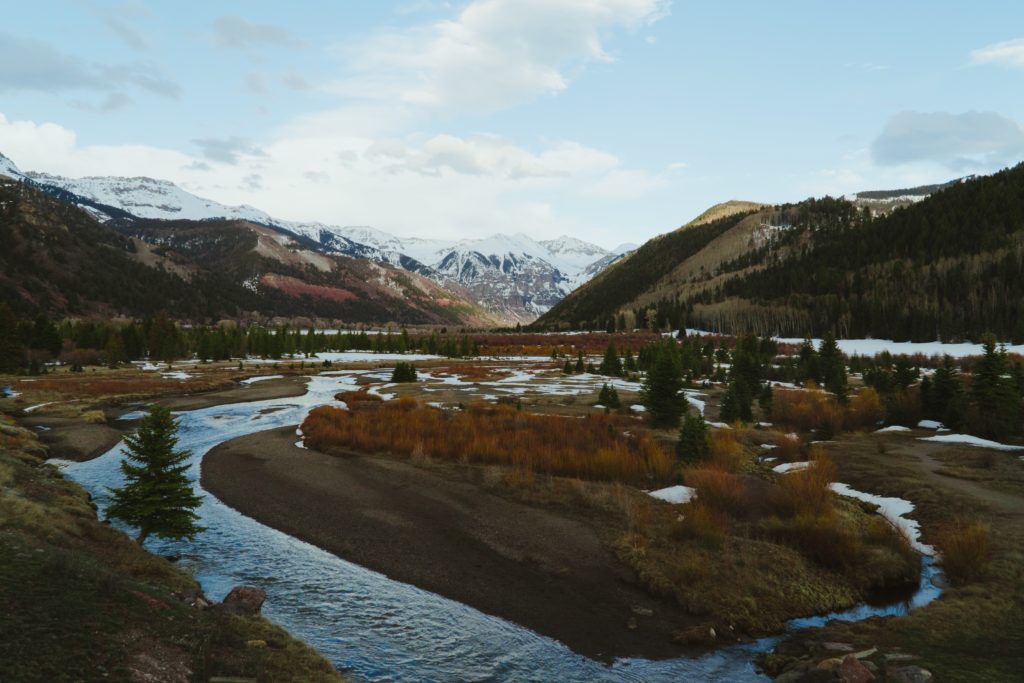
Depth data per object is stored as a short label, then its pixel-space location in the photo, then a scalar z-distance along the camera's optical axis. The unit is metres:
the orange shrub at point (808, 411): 35.97
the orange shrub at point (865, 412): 36.44
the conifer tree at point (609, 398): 41.19
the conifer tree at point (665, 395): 34.53
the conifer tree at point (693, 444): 24.44
